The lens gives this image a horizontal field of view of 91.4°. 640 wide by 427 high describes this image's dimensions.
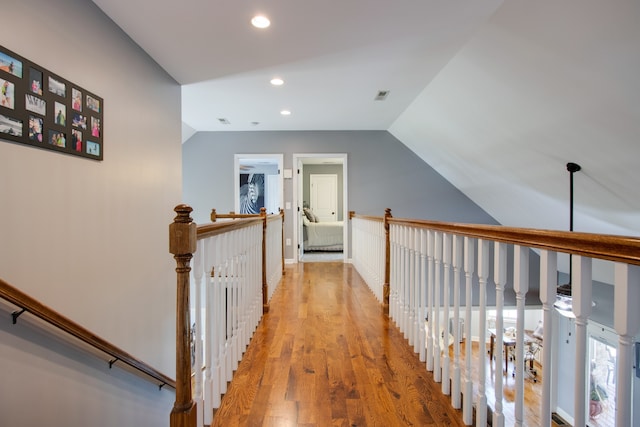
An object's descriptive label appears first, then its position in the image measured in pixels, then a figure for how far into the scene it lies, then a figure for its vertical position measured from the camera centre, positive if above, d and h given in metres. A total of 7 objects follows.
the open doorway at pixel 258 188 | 10.27 +0.73
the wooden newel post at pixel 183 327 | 1.09 -0.43
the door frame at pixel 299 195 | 5.71 +0.28
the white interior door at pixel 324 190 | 9.49 +0.61
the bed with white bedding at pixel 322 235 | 7.30 -0.58
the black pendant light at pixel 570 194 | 2.62 +0.17
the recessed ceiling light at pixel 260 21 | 2.27 +1.40
